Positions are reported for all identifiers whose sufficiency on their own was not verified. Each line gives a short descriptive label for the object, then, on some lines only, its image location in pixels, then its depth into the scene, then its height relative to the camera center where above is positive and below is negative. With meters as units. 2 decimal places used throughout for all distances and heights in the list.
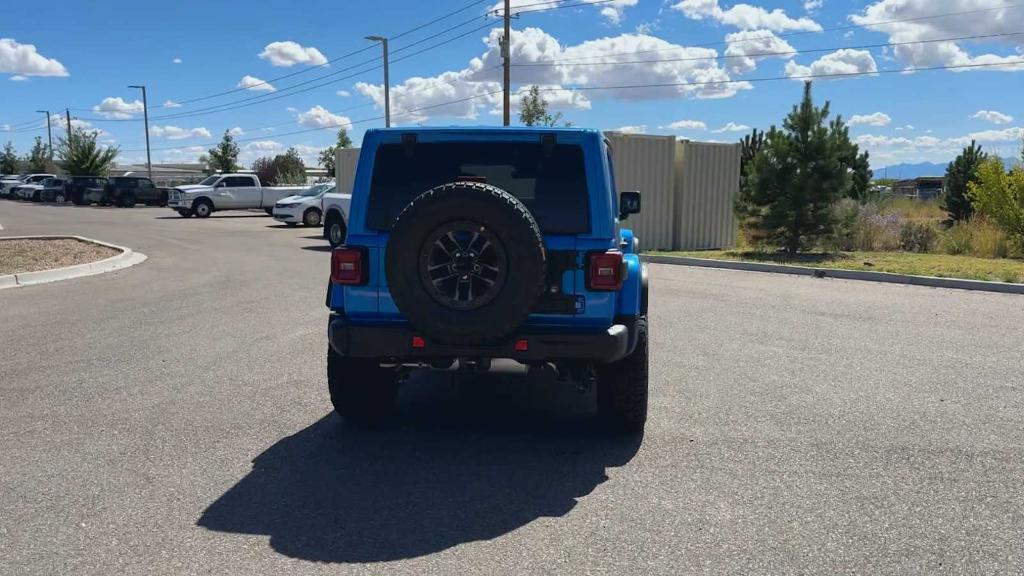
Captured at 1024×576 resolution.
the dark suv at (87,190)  44.59 +0.11
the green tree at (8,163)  87.31 +3.11
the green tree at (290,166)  55.72 +2.35
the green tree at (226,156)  59.75 +2.72
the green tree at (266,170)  69.24 +2.12
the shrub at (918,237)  18.64 -0.97
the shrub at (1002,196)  17.58 +0.01
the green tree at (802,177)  17.19 +0.40
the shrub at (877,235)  19.06 -0.92
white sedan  27.28 -0.57
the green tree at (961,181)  26.86 +0.52
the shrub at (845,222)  17.38 -0.58
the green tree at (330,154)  57.81 +2.94
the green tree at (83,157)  58.16 +2.53
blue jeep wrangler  4.28 -0.41
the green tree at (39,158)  81.69 +3.42
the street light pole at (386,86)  31.83 +4.24
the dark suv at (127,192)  43.72 +0.02
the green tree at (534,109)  35.03 +3.68
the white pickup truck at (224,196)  33.78 -0.14
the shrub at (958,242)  17.95 -1.04
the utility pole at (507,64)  26.73 +4.34
